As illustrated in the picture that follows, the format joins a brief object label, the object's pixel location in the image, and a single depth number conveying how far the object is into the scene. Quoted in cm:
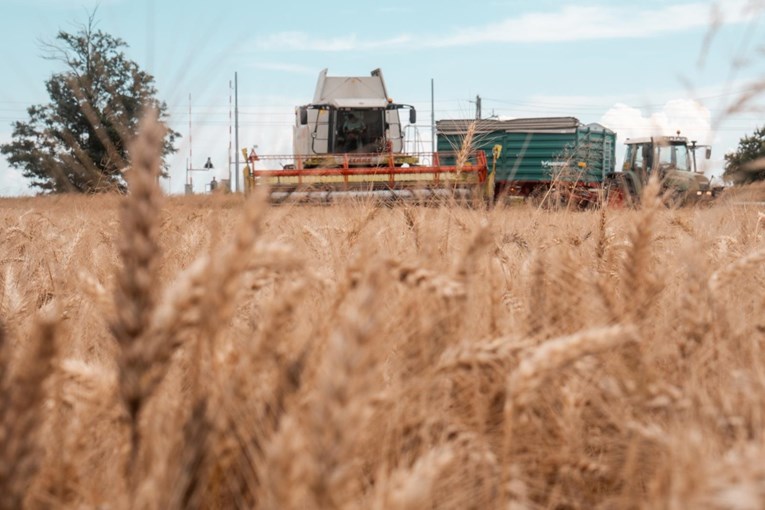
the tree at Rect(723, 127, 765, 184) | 4306
